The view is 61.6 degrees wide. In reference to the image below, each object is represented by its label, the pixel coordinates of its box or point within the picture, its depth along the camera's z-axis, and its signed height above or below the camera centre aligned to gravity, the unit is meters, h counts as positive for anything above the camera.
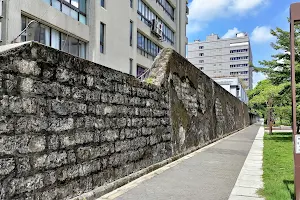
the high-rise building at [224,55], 83.83 +18.34
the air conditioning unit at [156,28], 22.81 +7.40
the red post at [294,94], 3.34 +0.20
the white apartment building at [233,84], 42.20 +4.13
